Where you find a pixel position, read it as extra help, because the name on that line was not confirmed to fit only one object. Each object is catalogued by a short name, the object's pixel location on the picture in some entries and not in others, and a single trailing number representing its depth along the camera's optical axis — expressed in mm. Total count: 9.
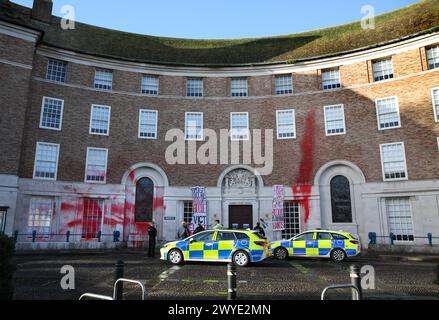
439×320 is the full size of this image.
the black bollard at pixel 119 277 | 6086
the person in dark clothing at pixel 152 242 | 16406
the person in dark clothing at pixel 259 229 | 19244
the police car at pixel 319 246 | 14953
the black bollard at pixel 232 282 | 6441
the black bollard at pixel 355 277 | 5656
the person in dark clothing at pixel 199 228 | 18391
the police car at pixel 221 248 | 13016
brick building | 20047
